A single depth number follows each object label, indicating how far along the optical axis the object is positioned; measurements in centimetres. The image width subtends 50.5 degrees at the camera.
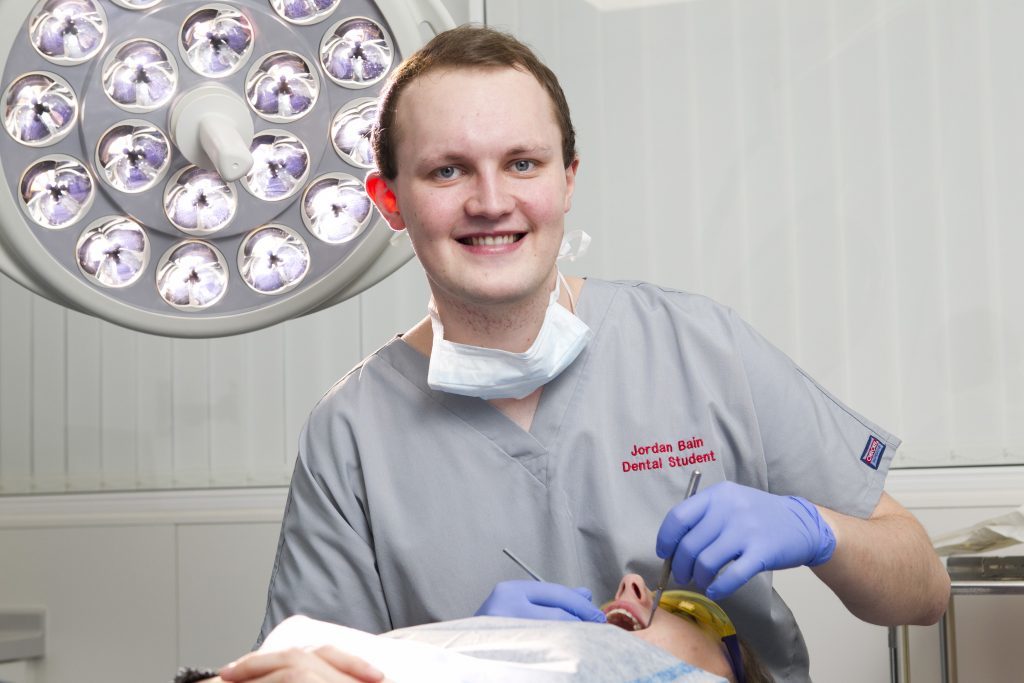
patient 88
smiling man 137
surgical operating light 143
